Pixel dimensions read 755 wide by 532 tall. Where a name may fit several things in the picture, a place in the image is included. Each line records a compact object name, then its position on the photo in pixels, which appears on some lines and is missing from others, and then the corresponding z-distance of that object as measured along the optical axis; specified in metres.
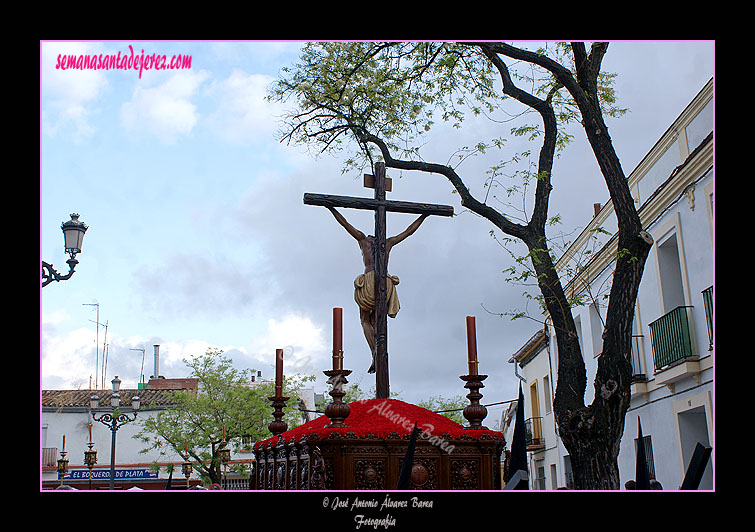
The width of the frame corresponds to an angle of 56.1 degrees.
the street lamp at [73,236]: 6.54
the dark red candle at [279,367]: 5.95
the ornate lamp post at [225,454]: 17.12
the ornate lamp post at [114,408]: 16.69
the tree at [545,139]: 5.95
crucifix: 5.81
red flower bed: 4.31
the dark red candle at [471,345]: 5.00
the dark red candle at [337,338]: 4.42
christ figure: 5.98
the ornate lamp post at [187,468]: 17.86
